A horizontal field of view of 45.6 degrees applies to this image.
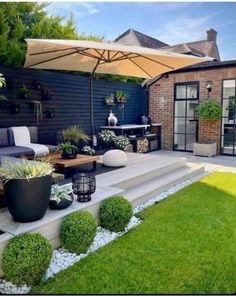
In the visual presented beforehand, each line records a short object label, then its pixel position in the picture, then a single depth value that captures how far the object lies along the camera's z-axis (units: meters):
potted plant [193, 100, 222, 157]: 8.66
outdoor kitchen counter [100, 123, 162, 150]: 8.48
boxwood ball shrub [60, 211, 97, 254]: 2.85
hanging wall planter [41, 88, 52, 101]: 6.83
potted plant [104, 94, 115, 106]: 8.61
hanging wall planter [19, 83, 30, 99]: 6.29
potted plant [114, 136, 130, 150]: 7.48
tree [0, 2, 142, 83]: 7.34
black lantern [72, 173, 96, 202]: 3.43
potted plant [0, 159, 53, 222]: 2.70
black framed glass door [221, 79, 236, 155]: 8.92
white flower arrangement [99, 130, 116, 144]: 7.72
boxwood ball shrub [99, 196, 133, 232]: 3.38
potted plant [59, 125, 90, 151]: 5.75
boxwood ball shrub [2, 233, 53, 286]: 2.29
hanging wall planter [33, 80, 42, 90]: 6.66
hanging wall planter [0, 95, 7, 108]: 5.79
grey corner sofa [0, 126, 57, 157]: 4.95
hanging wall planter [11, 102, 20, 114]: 6.11
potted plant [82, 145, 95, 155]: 6.07
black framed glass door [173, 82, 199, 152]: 9.66
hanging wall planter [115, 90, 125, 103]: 8.99
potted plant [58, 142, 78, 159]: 4.99
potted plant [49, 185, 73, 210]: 3.15
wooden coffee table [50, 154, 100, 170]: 4.62
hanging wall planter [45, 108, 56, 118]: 6.98
